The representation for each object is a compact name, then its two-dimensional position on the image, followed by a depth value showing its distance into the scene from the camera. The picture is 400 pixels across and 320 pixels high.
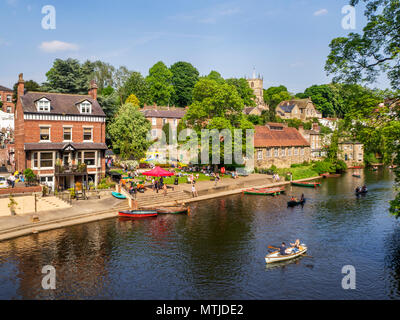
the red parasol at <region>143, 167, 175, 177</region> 41.79
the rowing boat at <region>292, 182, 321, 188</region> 56.03
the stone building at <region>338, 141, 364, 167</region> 83.56
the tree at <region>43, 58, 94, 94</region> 59.81
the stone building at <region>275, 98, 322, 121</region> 122.44
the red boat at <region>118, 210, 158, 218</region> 34.84
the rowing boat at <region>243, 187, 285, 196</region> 48.12
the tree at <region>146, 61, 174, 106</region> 103.94
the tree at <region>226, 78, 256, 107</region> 117.05
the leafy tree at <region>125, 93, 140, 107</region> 86.34
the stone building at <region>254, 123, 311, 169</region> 66.69
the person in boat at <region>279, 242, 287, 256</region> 23.80
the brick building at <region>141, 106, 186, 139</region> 74.81
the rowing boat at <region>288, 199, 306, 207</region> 41.09
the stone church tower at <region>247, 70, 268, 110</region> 160.50
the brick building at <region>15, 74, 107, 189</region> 39.78
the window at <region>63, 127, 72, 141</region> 42.03
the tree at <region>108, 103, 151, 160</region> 52.88
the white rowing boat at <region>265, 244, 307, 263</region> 23.34
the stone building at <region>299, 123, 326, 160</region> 80.75
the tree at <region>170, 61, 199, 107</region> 113.62
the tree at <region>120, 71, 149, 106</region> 99.44
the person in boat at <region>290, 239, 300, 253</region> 24.57
